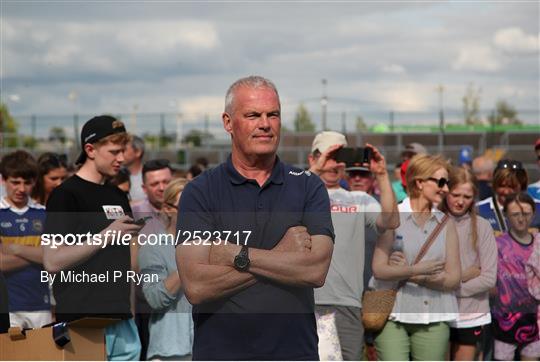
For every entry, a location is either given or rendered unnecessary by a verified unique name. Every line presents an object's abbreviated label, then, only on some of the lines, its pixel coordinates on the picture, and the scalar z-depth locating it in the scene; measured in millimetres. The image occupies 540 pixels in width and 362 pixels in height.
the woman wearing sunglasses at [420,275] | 12164
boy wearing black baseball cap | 10094
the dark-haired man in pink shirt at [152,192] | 12117
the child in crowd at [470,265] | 12820
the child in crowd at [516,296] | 13195
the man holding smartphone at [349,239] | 11820
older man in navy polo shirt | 7957
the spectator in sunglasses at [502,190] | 14380
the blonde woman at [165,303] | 11539
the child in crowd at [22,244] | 12844
